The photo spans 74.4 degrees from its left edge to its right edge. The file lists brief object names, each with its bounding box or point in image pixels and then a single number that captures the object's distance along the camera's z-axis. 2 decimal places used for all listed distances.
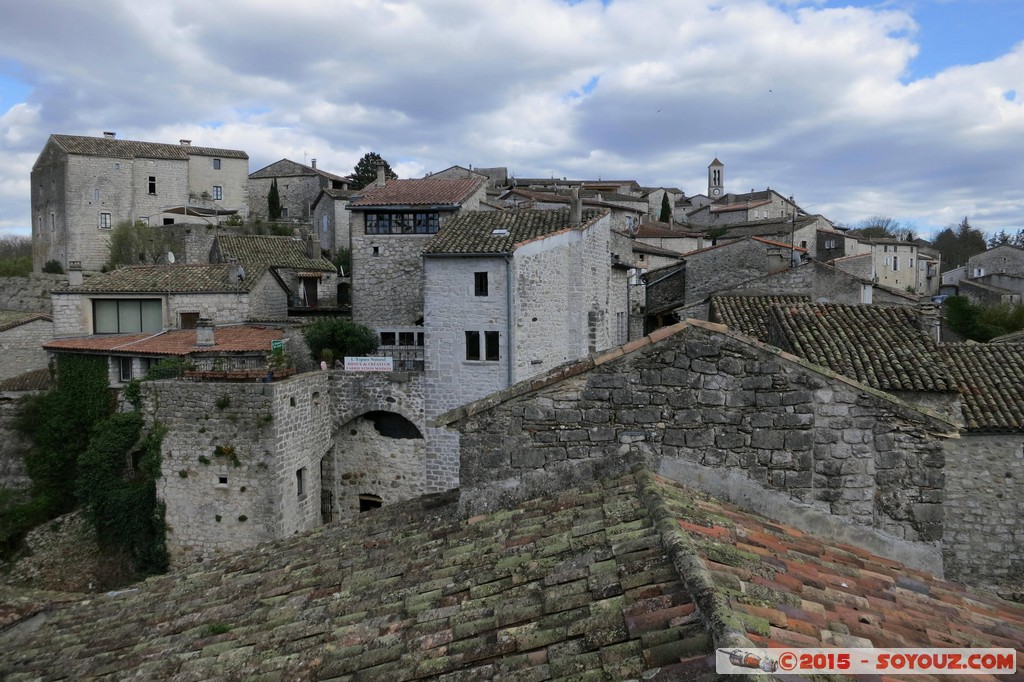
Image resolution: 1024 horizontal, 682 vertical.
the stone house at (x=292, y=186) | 59.59
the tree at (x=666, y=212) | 67.31
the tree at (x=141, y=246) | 43.62
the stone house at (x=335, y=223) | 49.94
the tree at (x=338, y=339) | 22.69
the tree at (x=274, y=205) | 58.03
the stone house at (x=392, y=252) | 25.73
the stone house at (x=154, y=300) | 24.48
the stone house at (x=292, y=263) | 33.16
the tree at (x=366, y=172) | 61.81
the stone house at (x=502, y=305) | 20.95
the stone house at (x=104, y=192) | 50.53
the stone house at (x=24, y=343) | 26.38
